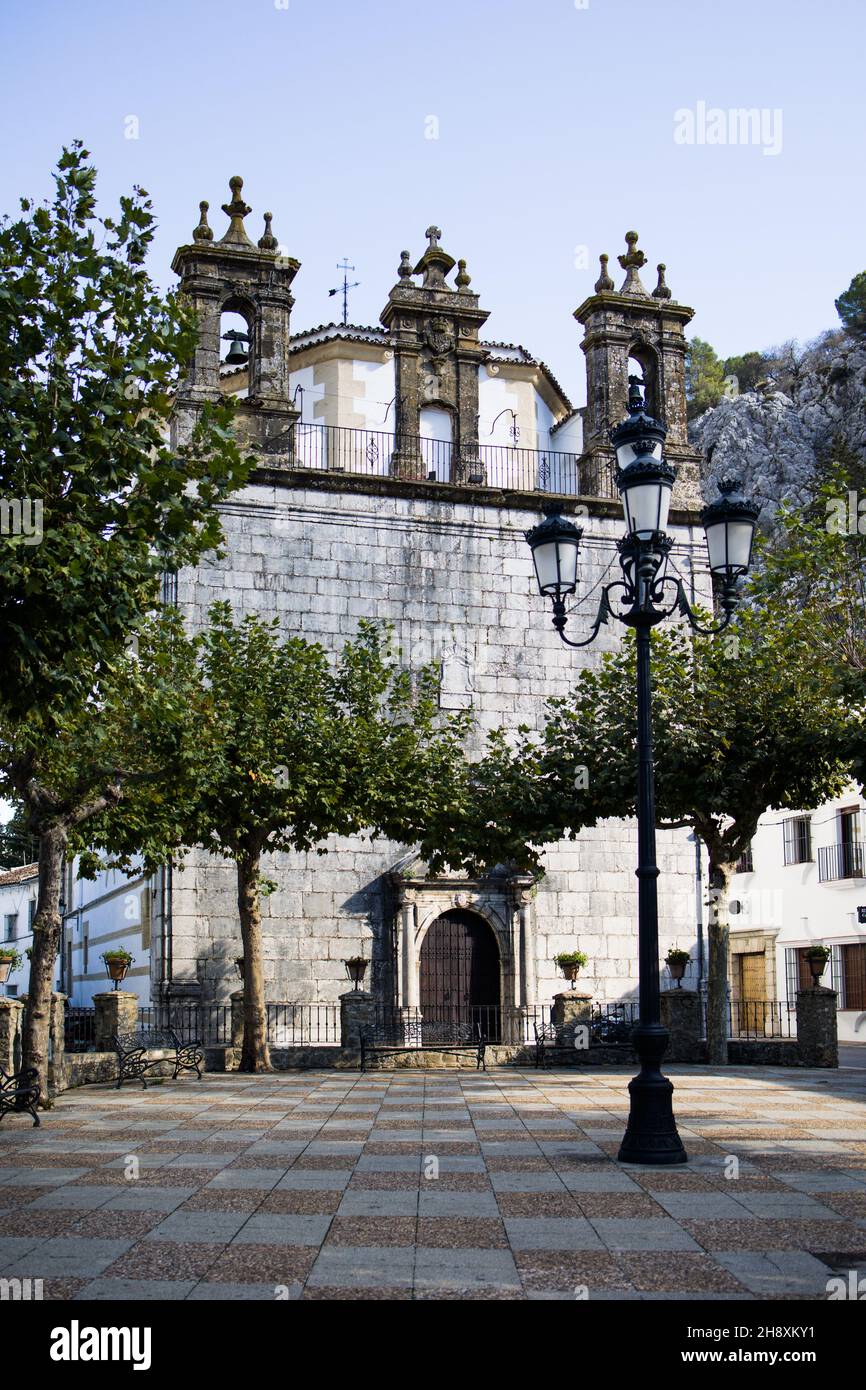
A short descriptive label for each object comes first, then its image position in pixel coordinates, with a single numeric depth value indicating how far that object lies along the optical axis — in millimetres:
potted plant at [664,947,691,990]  22828
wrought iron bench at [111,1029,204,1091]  16734
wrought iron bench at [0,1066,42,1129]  11773
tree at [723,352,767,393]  64256
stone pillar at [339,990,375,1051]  19938
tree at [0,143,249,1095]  8258
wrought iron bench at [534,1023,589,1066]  19484
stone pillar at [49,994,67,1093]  15773
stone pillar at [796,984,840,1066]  19312
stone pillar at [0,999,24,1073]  15641
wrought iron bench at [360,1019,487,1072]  18938
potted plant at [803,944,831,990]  19938
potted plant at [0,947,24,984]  28709
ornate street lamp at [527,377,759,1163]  9406
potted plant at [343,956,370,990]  21578
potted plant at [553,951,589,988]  22859
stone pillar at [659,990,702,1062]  20500
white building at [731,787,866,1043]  30125
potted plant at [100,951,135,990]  23844
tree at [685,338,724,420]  64500
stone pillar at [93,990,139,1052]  18781
